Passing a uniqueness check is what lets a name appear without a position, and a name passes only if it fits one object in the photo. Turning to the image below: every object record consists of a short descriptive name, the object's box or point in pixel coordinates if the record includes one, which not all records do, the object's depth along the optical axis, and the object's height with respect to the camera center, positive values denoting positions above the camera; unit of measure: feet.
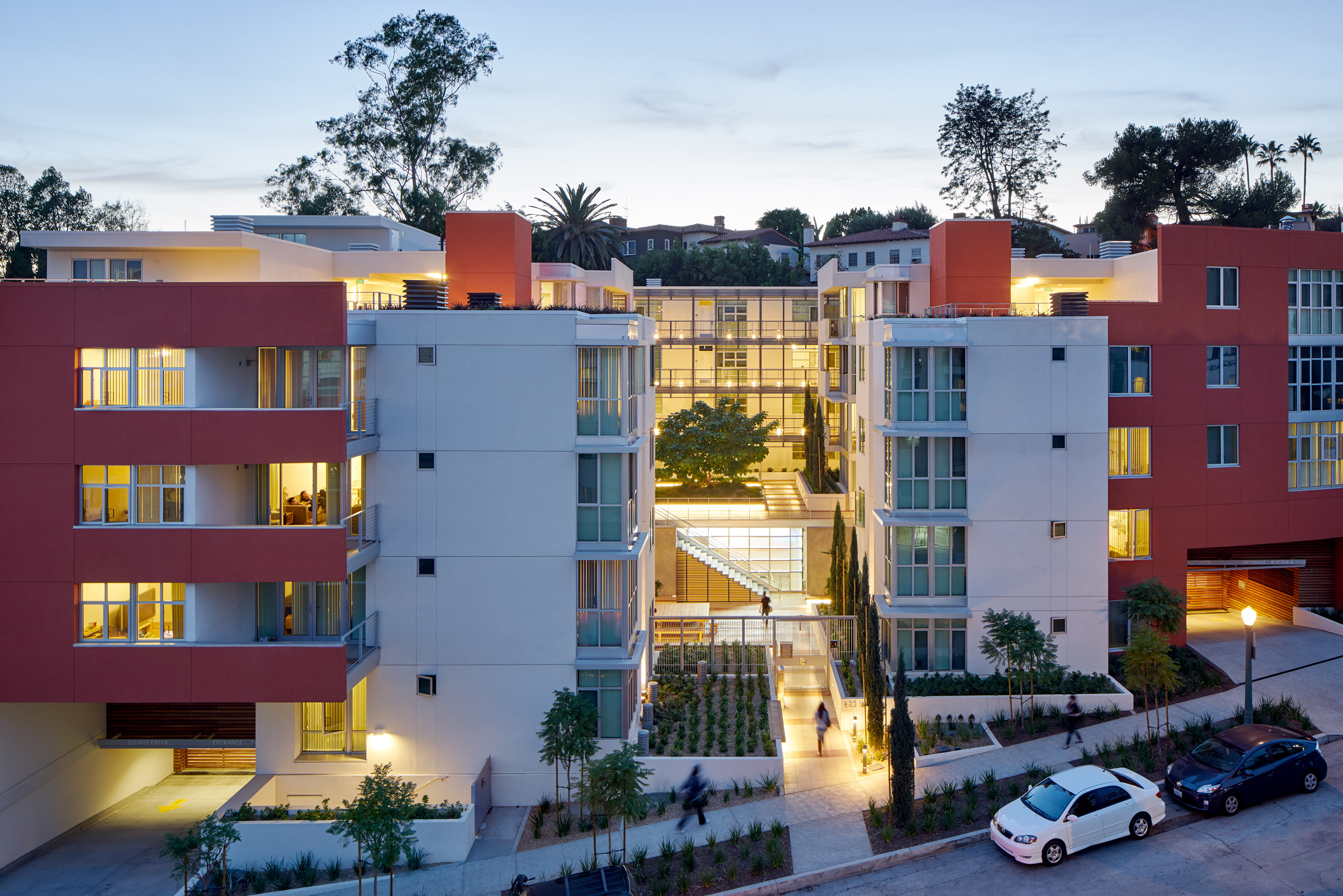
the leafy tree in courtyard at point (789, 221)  322.34 +70.61
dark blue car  62.44 -21.35
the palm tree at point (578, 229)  190.29 +40.31
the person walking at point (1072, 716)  75.41 -21.09
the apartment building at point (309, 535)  63.36 -6.37
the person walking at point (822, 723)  78.23 -22.83
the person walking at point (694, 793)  65.77 -24.32
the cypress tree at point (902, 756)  62.03 -19.90
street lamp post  70.03 -15.49
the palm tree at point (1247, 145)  182.70 +53.68
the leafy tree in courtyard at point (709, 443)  145.48 -0.72
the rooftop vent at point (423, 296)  71.51 +10.25
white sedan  58.03 -22.54
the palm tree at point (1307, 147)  249.96 +72.77
